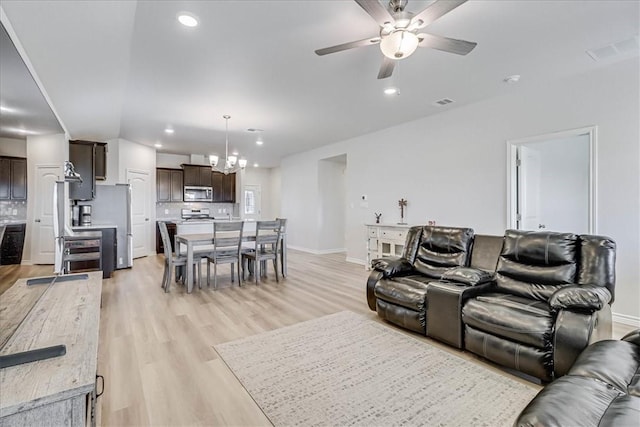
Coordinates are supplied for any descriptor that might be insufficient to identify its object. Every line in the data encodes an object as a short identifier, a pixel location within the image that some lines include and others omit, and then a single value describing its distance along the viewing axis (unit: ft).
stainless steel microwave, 28.76
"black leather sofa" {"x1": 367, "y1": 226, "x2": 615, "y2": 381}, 6.81
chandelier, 17.62
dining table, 14.69
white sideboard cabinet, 18.12
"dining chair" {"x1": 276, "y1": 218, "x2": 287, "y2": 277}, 17.72
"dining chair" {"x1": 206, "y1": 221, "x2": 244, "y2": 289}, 15.21
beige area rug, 6.03
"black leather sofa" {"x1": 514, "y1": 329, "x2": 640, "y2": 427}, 3.44
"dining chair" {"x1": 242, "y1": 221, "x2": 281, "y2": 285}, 16.53
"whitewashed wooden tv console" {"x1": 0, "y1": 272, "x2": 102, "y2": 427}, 2.75
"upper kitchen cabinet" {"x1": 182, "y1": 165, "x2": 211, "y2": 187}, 28.37
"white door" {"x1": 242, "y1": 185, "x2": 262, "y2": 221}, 37.06
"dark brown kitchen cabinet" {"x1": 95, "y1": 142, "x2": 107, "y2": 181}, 20.63
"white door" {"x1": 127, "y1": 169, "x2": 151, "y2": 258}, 23.73
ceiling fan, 6.37
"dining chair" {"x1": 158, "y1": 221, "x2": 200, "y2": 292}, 14.86
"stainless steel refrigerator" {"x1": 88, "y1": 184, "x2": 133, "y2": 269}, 19.66
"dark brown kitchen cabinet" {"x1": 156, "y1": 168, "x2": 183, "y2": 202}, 27.37
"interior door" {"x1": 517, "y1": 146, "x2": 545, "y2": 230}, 14.23
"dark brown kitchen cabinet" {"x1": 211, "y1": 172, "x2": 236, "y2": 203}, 30.36
